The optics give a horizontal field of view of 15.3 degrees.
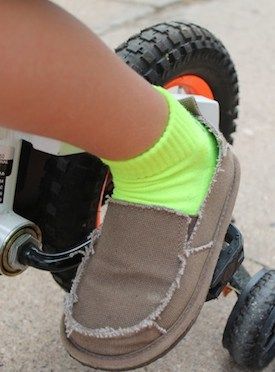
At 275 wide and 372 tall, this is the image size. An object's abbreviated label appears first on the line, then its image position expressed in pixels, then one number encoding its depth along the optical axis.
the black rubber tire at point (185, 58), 0.69
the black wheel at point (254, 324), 0.69
